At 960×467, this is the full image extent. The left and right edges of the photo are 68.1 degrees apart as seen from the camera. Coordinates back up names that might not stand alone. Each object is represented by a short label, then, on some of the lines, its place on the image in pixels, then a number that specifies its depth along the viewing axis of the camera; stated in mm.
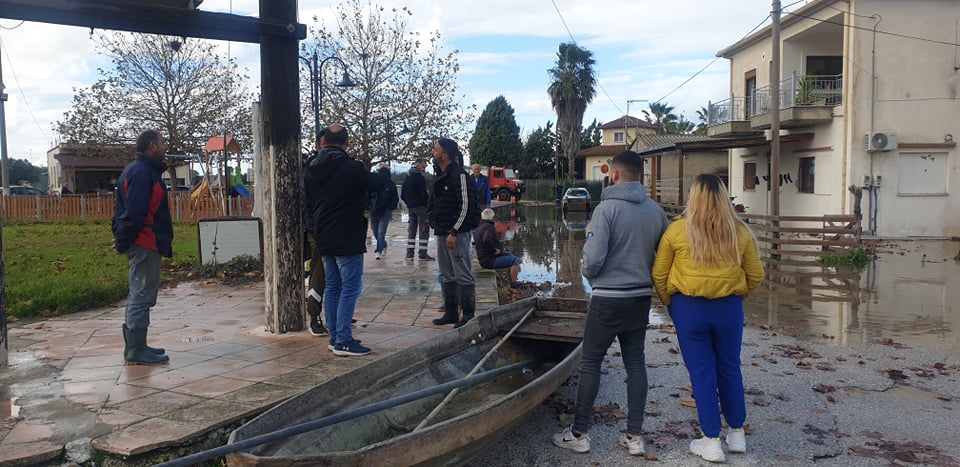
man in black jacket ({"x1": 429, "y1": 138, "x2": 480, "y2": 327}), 7145
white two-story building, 21219
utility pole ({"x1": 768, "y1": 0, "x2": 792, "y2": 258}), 18797
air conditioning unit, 20859
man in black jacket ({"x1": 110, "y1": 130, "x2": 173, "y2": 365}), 5543
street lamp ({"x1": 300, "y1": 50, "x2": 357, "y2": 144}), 16109
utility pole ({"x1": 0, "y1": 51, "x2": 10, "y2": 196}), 24672
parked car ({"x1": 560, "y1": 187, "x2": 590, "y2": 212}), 38906
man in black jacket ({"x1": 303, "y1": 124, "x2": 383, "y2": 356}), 6016
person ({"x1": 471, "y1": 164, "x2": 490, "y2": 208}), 14541
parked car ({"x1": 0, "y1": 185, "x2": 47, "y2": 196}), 41125
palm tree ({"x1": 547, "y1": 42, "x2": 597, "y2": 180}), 58656
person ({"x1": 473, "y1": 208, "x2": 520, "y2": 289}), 10828
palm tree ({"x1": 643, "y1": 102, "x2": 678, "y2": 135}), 63062
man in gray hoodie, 4527
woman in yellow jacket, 4340
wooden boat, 3635
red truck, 48625
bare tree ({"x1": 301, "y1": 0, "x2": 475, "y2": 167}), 25266
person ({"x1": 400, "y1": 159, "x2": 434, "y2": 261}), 12617
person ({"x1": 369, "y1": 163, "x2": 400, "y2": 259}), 13341
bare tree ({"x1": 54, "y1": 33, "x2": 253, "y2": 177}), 30766
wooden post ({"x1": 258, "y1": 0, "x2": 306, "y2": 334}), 6633
